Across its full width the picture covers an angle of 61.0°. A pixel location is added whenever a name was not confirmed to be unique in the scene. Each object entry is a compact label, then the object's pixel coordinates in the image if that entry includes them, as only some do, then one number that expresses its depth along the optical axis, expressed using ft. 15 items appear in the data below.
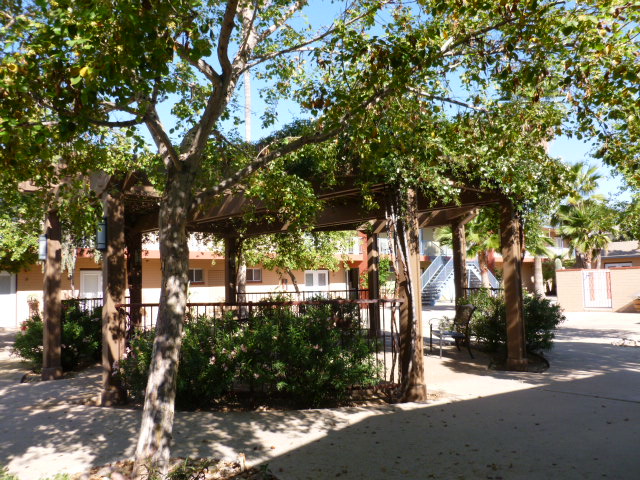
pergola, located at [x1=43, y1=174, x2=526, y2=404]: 24.30
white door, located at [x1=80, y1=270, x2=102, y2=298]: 80.89
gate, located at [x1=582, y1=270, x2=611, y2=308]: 81.15
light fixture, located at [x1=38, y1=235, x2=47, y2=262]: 32.04
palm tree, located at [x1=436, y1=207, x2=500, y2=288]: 66.95
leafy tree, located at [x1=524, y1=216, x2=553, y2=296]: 89.68
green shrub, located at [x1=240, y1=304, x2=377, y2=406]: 21.86
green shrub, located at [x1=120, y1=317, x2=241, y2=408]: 21.81
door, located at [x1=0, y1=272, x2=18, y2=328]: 76.28
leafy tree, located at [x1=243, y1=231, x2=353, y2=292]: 52.60
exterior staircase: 104.68
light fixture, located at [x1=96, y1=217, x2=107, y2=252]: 25.43
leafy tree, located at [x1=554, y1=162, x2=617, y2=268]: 93.81
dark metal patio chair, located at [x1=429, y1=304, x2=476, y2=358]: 34.58
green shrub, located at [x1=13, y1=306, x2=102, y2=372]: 34.12
